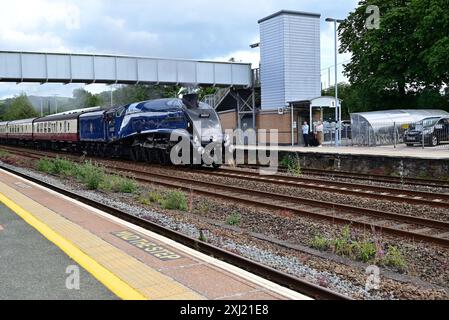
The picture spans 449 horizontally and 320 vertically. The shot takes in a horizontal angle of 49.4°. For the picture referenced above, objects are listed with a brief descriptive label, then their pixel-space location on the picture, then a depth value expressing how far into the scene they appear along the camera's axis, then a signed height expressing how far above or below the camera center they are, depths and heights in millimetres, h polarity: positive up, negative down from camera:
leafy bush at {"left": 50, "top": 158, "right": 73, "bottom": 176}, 18094 -932
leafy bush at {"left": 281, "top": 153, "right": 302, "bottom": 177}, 21897 -1095
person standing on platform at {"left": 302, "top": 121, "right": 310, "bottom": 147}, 28552 +243
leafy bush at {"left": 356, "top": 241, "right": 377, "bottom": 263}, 7254 -1754
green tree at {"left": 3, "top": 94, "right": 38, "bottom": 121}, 103000 +7317
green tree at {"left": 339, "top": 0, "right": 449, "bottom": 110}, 33062 +6132
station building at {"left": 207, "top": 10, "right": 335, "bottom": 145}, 34219 +5125
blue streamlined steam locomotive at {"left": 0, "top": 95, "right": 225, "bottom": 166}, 20344 +618
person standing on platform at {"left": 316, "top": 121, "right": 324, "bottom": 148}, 28297 +226
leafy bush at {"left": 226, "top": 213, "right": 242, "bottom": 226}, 9742 -1636
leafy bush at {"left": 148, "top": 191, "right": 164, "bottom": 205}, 12043 -1439
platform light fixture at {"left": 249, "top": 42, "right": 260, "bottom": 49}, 38447 +7365
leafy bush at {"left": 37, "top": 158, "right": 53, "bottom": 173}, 19594 -930
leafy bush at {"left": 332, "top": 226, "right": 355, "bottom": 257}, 7551 -1732
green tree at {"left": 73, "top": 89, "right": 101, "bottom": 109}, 77500 +7140
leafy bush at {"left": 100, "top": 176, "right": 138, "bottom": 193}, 13898 -1258
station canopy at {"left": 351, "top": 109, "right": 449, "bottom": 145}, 28094 +503
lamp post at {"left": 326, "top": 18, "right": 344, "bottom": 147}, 29095 +1642
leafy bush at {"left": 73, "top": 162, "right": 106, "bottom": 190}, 14180 -1033
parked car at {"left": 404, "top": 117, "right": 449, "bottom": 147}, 25594 +123
